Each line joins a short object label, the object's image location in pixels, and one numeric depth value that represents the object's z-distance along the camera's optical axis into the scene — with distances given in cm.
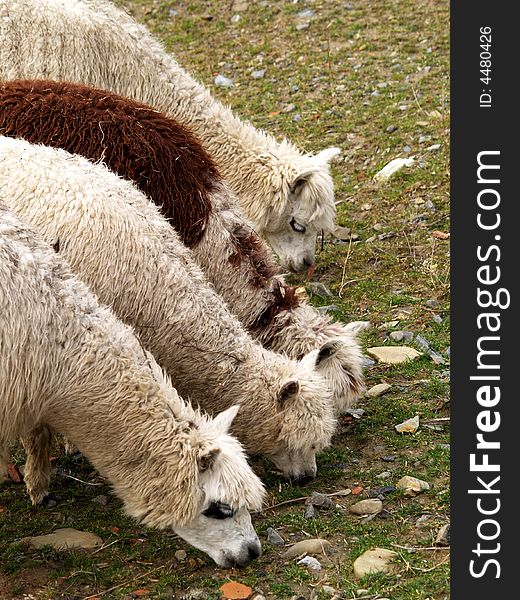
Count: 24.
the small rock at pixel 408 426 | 778
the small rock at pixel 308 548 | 640
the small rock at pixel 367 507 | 680
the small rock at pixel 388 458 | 746
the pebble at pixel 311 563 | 625
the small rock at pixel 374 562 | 614
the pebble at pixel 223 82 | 1387
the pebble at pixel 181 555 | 646
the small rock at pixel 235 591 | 604
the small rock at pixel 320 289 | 984
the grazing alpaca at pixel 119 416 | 595
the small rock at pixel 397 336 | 897
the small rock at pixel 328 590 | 602
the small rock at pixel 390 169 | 1161
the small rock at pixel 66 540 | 657
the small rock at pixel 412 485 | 700
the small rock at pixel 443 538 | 638
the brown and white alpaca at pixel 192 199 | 770
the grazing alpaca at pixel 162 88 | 951
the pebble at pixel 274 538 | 655
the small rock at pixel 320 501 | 696
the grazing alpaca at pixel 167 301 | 695
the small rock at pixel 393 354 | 868
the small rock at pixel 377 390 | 830
